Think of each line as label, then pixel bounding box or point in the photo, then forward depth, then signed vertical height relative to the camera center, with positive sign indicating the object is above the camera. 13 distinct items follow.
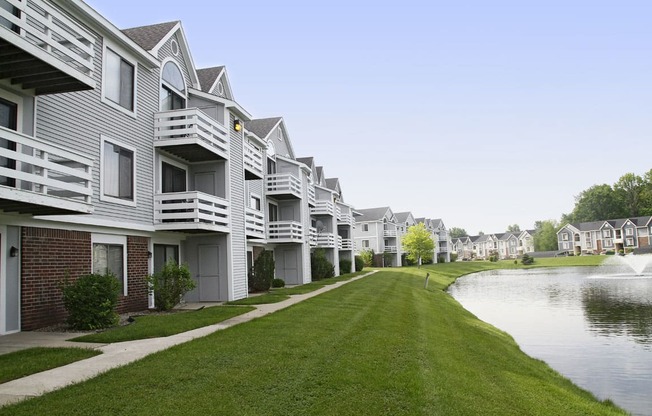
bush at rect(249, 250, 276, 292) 23.52 -1.29
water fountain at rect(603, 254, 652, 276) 45.25 -3.36
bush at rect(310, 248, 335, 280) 34.03 -1.32
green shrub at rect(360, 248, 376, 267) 63.03 -1.53
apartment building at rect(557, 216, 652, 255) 96.31 +0.48
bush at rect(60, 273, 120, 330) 10.93 -1.11
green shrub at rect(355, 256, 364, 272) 49.86 -1.94
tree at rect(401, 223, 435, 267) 64.81 +0.09
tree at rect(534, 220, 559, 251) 116.62 +0.47
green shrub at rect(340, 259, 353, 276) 44.38 -1.87
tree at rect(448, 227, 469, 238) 188.25 +4.31
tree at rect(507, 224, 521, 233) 192.65 +5.31
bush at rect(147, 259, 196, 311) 14.92 -1.05
